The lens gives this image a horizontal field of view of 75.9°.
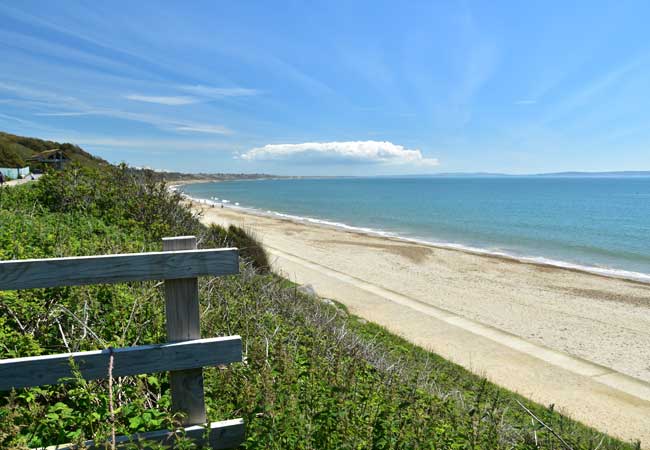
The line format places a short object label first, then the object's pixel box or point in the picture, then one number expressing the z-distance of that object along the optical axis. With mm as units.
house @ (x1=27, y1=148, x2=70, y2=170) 40594
